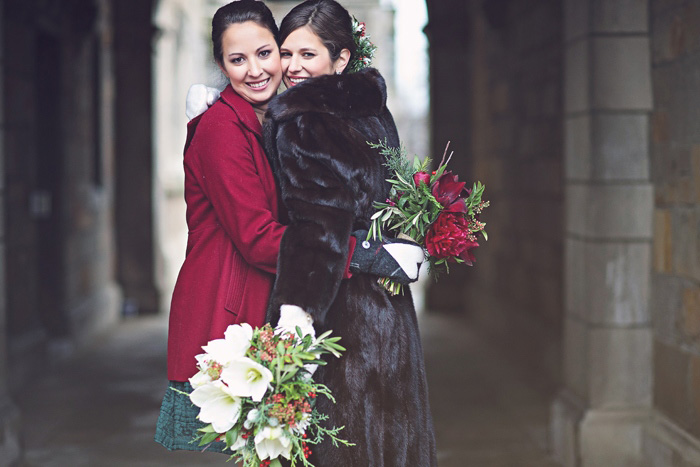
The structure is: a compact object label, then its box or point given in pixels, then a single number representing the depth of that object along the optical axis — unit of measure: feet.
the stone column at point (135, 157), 29.86
